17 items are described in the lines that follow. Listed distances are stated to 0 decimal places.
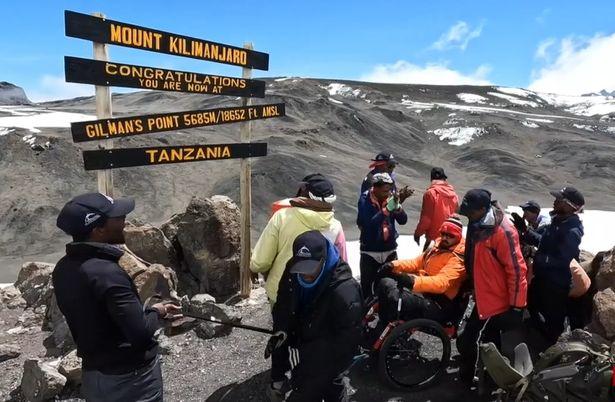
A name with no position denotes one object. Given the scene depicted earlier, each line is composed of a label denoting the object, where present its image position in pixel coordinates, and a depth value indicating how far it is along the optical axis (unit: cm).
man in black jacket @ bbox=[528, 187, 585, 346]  475
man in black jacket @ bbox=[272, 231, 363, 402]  323
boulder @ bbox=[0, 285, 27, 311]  750
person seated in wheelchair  482
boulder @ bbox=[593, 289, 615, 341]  491
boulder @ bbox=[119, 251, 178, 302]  588
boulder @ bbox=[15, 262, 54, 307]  732
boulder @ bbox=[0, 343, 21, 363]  581
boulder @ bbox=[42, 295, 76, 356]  577
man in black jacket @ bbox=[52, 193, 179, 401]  269
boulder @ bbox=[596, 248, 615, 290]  544
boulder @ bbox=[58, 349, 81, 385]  493
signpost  534
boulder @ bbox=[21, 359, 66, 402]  477
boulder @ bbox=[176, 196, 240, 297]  715
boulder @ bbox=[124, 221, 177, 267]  684
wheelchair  470
